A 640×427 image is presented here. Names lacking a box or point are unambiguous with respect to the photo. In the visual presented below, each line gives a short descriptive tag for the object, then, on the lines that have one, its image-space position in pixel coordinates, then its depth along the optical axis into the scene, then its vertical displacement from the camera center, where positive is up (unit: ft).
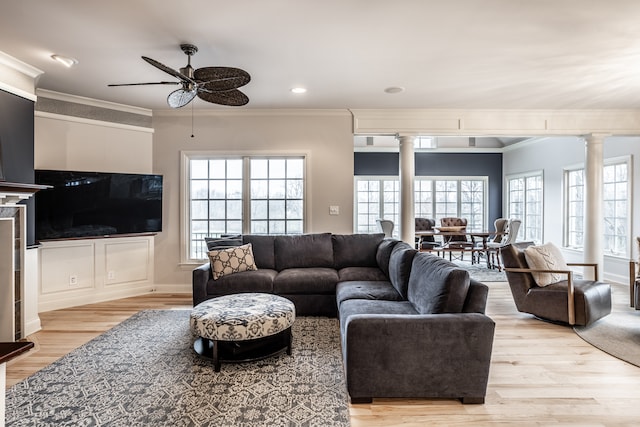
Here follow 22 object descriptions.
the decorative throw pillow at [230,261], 12.43 -1.84
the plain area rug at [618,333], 9.26 -3.86
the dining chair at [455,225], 22.38 -0.94
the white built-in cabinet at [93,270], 13.39 -2.48
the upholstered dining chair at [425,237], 22.43 -1.73
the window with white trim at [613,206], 17.83 +0.36
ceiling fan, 8.53 +3.54
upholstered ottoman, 8.14 -2.85
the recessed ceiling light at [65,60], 10.46 +4.92
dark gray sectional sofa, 6.72 -2.51
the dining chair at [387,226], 22.03 -0.90
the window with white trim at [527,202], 24.73 +0.80
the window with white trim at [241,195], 16.69 +0.90
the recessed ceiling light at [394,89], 13.12 +4.96
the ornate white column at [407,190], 16.42 +1.12
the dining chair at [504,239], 21.39 -1.80
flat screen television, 12.93 +0.37
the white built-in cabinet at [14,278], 9.87 -2.01
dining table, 20.79 -1.40
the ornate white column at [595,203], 16.34 +0.46
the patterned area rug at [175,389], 6.44 -3.93
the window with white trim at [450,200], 29.07 +1.11
